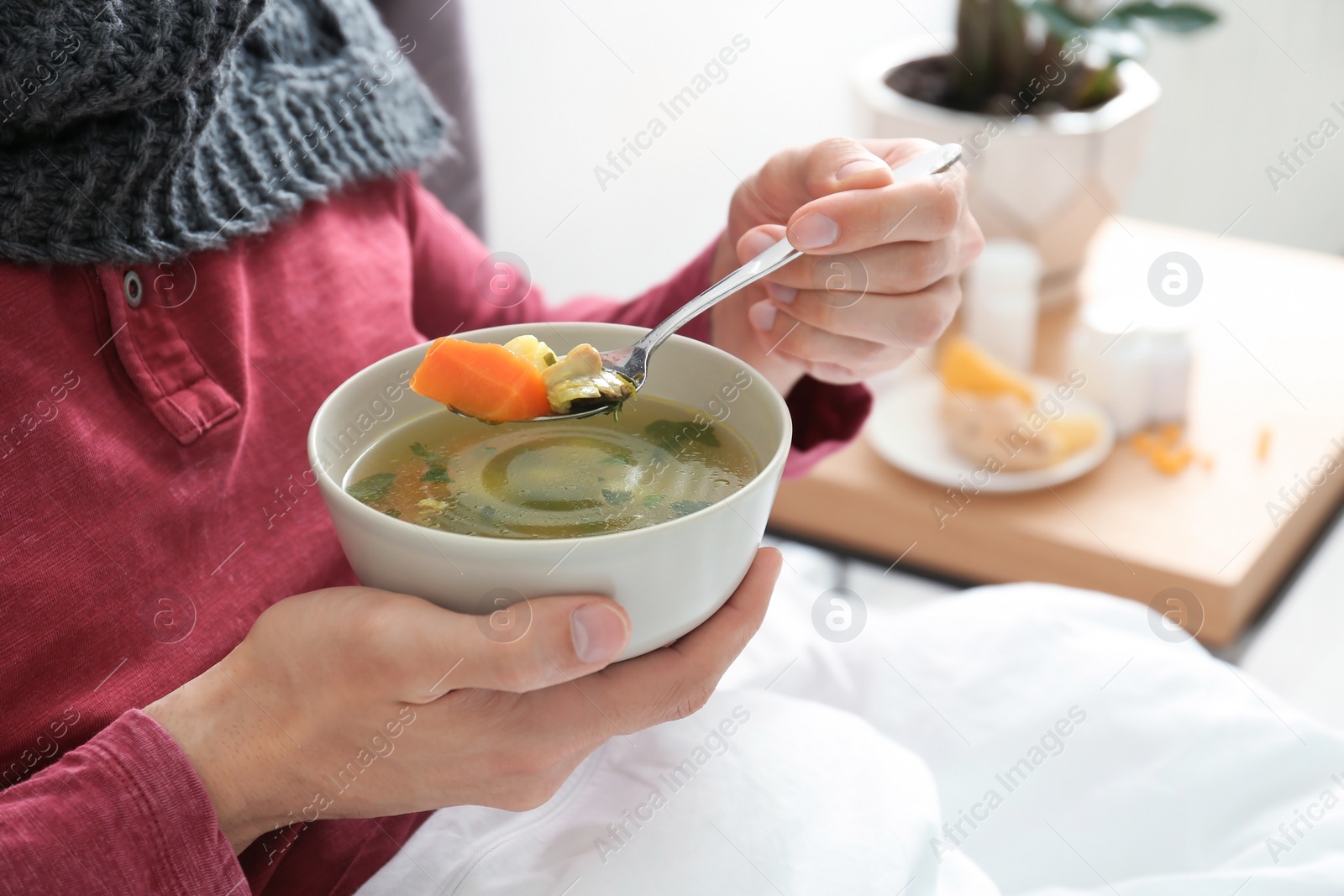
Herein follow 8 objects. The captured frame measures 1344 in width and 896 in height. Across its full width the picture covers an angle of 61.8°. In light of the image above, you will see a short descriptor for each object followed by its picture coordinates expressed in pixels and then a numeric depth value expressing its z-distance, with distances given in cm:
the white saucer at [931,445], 140
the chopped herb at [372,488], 61
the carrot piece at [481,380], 63
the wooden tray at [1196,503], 128
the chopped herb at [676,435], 66
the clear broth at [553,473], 58
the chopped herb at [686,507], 58
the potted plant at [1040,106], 157
